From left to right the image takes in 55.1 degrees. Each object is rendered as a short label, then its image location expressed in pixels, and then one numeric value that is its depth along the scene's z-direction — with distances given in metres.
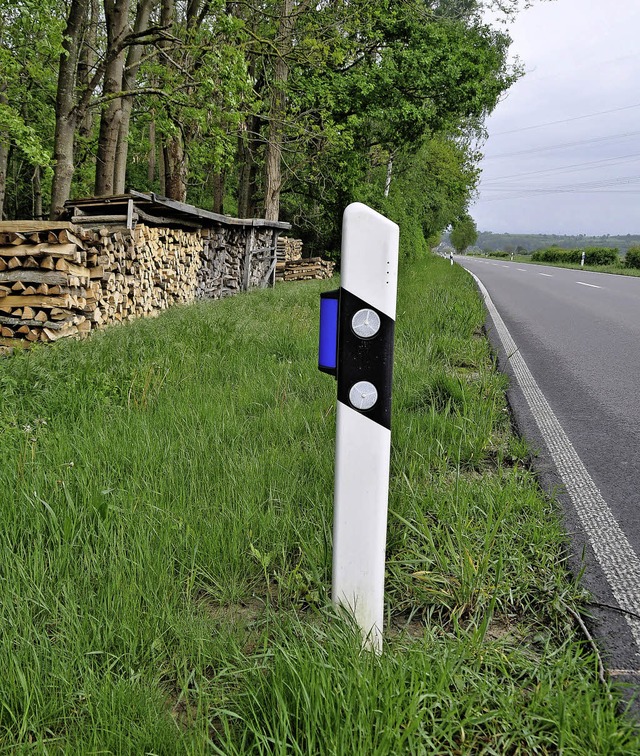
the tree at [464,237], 107.21
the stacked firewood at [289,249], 21.45
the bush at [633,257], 30.94
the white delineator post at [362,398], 1.60
